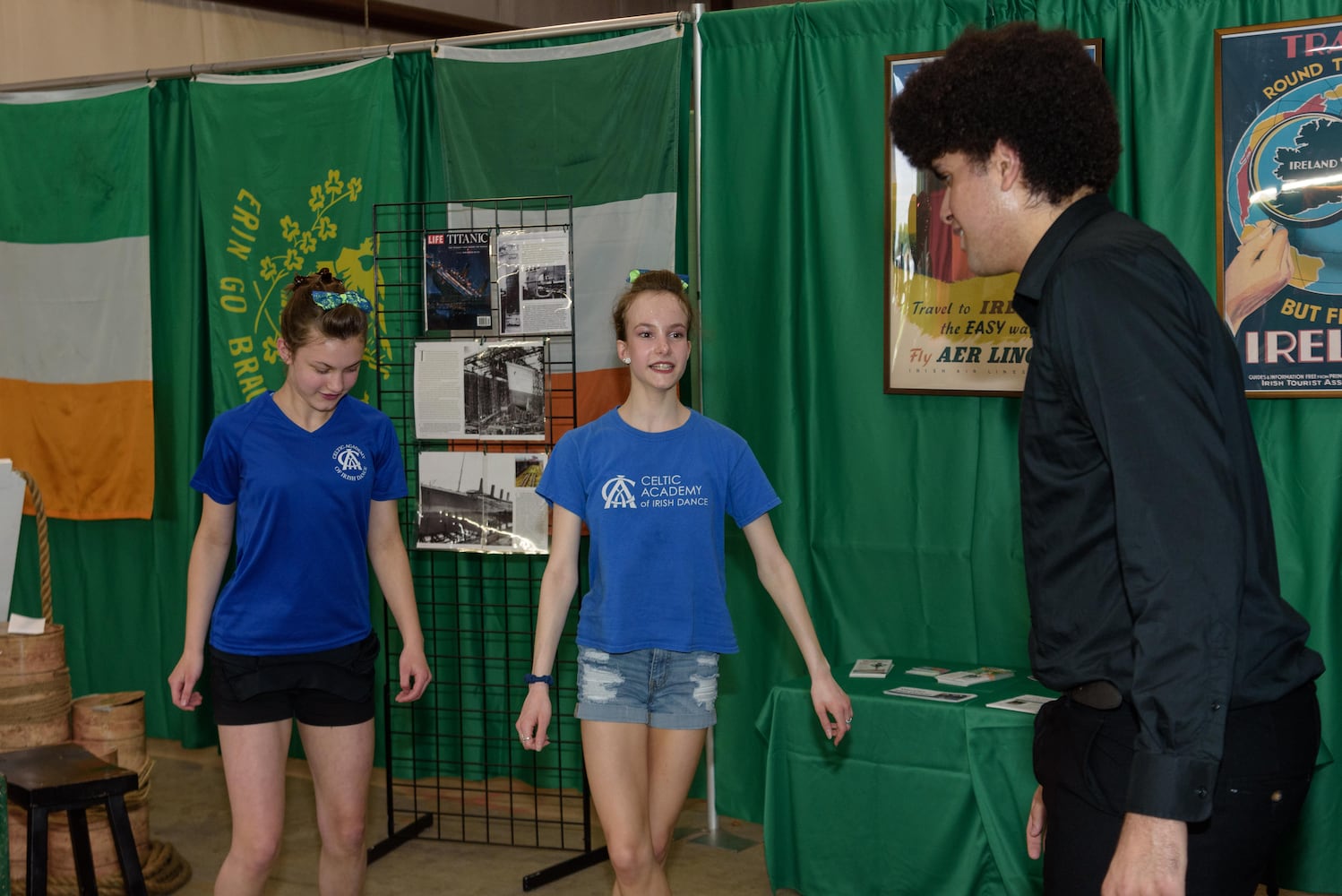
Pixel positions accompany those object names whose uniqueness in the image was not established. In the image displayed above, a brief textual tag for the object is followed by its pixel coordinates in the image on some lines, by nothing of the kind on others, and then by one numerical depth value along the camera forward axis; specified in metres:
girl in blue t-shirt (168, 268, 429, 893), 2.62
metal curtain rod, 3.88
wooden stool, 2.90
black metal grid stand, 4.10
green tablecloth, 3.12
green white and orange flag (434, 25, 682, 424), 3.91
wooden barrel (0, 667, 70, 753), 3.54
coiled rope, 3.44
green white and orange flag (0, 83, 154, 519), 4.68
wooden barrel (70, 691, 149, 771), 3.58
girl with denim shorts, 2.55
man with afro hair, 1.22
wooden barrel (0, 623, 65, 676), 3.56
